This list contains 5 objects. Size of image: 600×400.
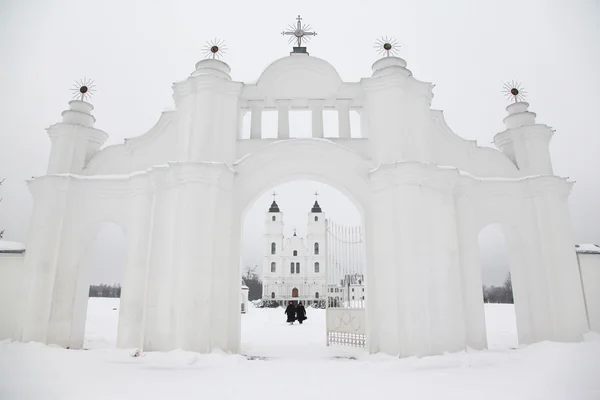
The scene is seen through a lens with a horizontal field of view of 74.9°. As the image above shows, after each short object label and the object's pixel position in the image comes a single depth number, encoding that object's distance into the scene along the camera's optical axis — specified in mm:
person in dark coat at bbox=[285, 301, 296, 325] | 18812
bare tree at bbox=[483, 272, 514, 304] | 51125
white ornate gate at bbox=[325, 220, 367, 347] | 10945
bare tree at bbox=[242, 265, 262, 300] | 75625
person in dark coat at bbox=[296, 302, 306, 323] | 18969
